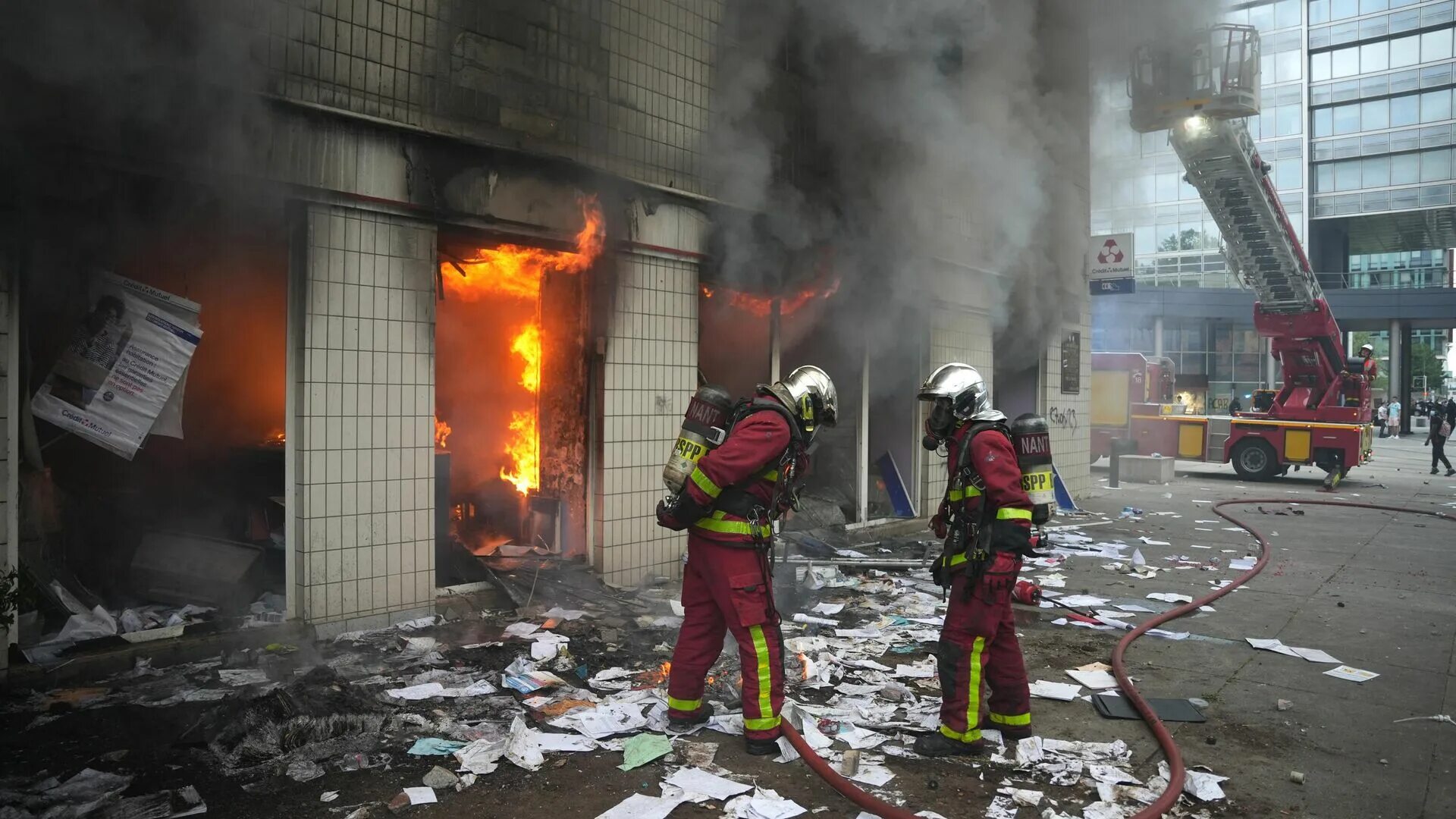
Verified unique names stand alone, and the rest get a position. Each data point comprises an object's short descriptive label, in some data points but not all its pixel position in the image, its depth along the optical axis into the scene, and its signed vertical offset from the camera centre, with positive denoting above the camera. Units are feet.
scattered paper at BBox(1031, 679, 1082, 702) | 15.25 -5.02
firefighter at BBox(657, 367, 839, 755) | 12.52 -2.14
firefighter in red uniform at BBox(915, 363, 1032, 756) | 12.71 -2.34
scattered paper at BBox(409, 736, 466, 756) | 12.05 -4.84
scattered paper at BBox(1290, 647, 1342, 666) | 17.58 -4.96
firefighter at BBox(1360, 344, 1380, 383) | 54.31 +3.35
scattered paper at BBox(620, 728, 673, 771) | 12.01 -4.90
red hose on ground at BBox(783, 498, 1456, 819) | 10.19 -4.70
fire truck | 35.96 +7.31
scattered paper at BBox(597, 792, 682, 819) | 10.55 -4.99
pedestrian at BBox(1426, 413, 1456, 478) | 58.48 -1.26
